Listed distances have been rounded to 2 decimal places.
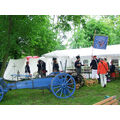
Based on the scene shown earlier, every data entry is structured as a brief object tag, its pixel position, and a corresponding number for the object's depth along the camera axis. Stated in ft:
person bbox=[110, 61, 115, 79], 35.87
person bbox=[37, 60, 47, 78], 32.10
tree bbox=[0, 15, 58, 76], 27.71
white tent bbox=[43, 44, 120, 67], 37.23
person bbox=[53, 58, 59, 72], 30.76
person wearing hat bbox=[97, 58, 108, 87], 25.79
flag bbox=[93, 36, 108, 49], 31.42
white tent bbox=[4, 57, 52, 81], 44.21
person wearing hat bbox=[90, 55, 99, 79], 30.77
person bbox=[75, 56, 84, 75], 28.98
